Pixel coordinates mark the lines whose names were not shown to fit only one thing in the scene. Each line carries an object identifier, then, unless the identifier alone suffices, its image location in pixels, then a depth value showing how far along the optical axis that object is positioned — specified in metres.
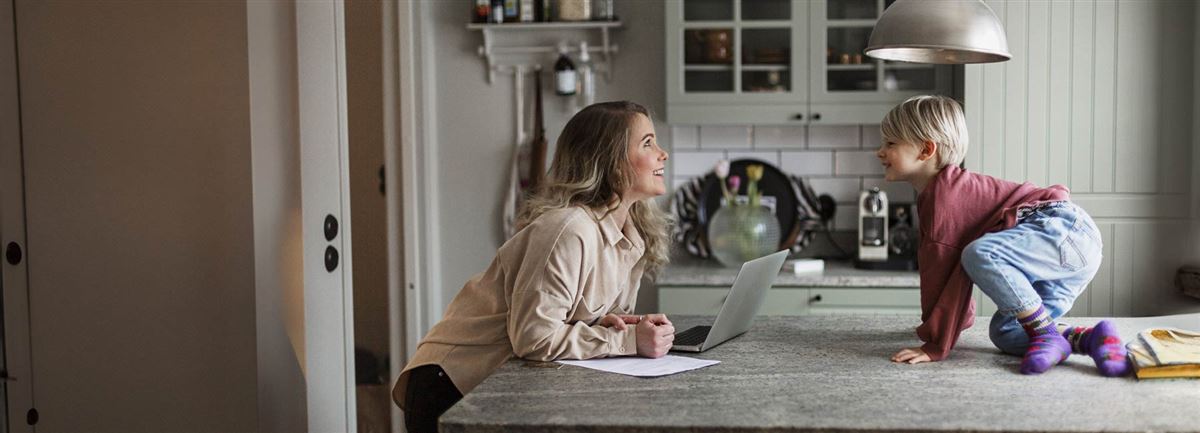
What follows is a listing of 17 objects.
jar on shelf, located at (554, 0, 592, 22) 3.98
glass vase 3.85
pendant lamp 1.98
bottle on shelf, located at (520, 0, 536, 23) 4.02
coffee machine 3.86
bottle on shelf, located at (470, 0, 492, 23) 4.07
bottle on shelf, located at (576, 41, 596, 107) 4.08
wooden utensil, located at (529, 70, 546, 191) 4.14
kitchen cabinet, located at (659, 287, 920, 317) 3.62
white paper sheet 1.84
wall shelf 4.06
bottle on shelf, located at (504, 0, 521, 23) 4.03
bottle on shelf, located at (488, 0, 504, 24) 4.05
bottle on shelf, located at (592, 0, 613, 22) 4.02
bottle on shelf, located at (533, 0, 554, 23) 4.03
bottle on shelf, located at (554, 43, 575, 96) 4.08
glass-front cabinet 3.77
